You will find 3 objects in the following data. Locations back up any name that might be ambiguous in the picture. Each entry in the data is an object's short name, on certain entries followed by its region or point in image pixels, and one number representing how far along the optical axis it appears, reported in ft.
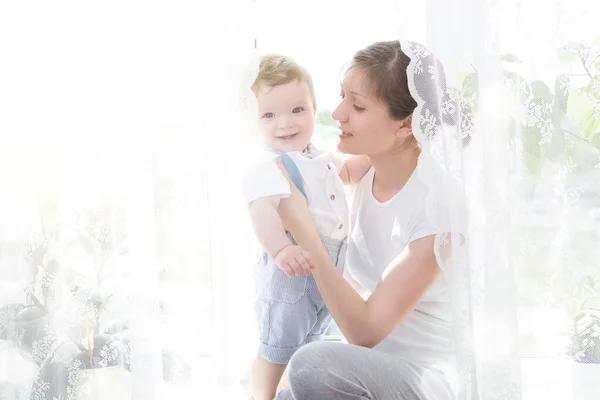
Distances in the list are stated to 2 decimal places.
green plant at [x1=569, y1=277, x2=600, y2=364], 4.98
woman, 5.18
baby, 5.74
